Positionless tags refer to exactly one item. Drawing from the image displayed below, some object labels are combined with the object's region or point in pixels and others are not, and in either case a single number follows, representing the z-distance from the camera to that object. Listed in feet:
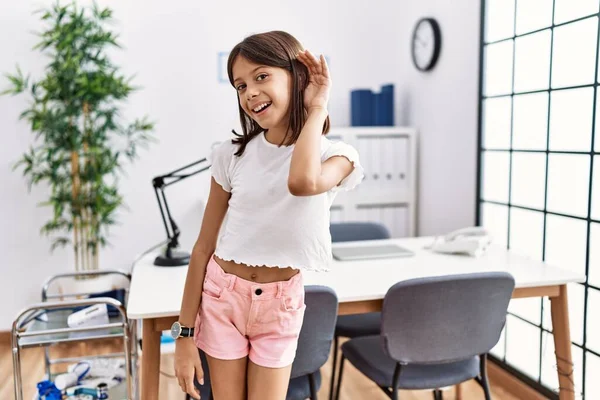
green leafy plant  11.14
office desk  5.77
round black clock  11.49
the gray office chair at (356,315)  8.30
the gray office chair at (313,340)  5.77
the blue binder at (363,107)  12.67
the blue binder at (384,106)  12.69
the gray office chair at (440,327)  5.99
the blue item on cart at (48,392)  7.14
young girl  4.15
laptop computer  7.84
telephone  7.85
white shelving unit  12.33
